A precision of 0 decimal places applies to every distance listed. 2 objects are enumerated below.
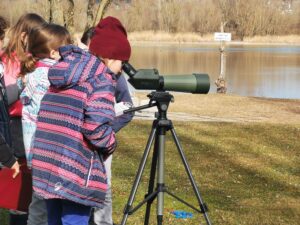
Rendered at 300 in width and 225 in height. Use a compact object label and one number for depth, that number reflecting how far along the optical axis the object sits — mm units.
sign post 18406
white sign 19859
